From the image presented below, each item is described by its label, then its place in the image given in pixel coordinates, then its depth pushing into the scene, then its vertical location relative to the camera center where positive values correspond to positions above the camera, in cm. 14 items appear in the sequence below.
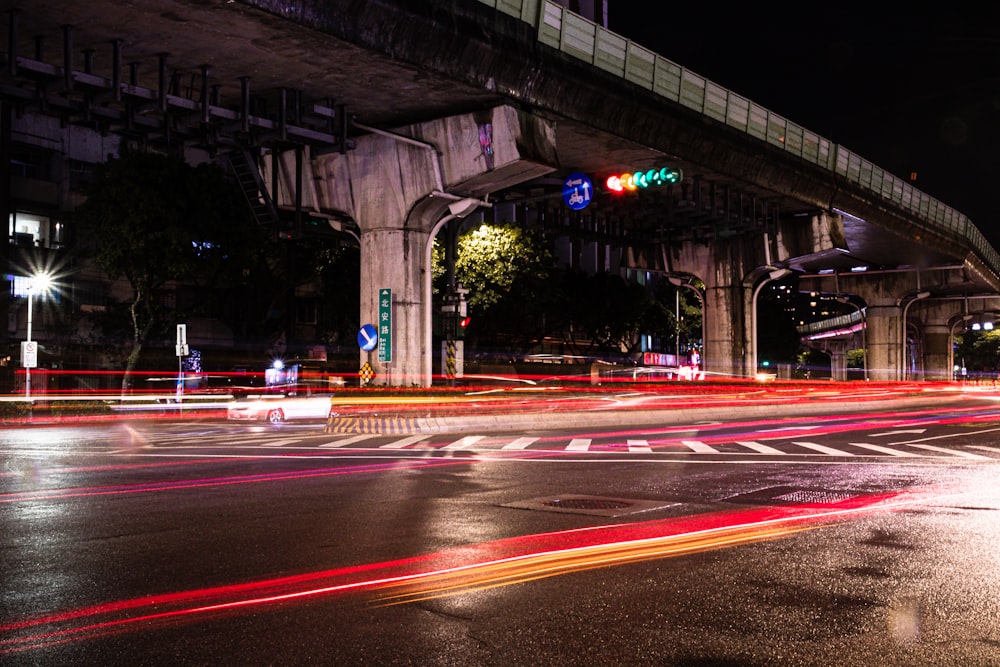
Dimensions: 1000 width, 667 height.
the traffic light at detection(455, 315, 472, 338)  3112 +147
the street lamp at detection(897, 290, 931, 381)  7431 +239
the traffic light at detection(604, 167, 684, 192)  2817 +590
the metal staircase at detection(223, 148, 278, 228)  2958 +601
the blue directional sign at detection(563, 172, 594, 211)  3016 +594
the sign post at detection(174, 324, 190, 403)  3206 +86
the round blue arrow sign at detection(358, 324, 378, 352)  2947 +100
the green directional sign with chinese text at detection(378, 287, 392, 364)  2930 +139
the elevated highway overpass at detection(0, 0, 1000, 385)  2100 +769
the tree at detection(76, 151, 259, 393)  3372 +579
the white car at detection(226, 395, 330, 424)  2664 -120
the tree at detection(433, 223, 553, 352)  4225 +506
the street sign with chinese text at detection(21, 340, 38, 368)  3038 +52
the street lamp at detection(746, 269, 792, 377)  5106 +312
